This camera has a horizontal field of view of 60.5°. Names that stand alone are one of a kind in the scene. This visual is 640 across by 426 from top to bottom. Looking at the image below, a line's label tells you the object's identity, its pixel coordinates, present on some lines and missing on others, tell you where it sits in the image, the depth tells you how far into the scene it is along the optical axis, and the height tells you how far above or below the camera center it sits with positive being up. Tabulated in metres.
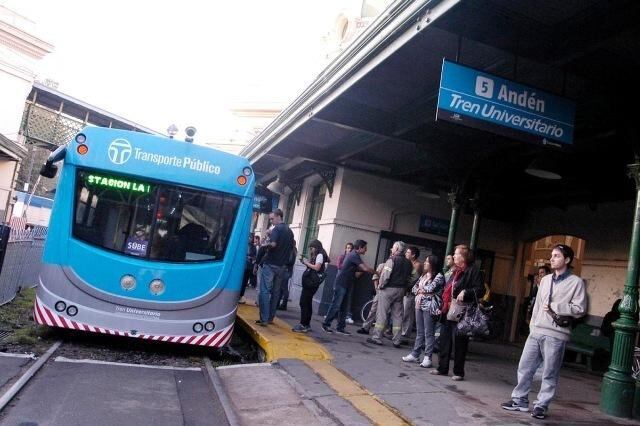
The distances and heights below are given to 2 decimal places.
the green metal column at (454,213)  10.46 +1.26
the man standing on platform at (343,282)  10.05 -0.40
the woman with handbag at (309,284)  9.41 -0.50
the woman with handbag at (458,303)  6.71 -0.28
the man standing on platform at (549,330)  5.29 -0.33
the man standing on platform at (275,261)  8.88 -0.22
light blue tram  7.10 -0.18
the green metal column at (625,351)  5.91 -0.46
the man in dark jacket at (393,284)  9.11 -0.25
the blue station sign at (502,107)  5.97 +2.01
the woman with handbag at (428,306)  7.45 -0.43
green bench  10.83 -0.87
